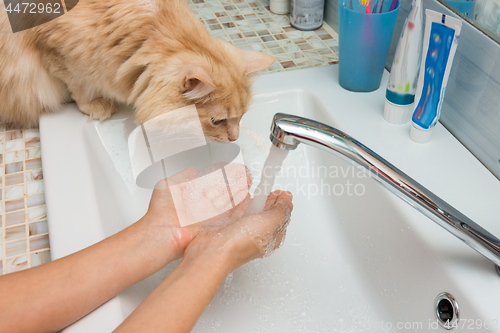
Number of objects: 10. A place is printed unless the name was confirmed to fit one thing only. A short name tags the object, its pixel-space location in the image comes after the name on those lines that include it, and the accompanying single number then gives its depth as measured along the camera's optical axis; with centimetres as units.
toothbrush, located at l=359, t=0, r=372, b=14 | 84
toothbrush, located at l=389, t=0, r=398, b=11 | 82
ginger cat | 81
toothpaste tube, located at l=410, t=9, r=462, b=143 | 67
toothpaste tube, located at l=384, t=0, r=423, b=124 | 73
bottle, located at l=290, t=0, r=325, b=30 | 117
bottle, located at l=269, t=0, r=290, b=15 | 126
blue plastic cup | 82
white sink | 63
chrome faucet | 53
